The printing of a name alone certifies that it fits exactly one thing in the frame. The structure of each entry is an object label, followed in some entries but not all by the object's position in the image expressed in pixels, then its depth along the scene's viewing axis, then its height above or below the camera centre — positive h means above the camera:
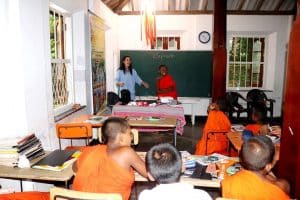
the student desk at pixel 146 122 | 4.33 -0.78
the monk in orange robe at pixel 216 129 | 4.03 -0.81
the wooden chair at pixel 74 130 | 3.66 -0.74
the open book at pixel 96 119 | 4.39 -0.75
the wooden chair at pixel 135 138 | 3.31 -0.75
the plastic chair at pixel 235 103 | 7.80 -0.91
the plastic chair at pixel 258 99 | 7.89 -0.80
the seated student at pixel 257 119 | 3.51 -0.60
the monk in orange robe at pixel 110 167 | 2.08 -0.68
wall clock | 8.38 +0.89
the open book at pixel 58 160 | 2.59 -0.82
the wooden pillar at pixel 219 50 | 7.22 +0.46
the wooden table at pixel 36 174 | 2.40 -0.85
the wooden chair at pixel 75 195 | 1.64 -0.69
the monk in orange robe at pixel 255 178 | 1.72 -0.64
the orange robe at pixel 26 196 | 2.32 -1.00
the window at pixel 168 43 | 8.52 +0.74
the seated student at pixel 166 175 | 1.45 -0.57
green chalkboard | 8.30 +0.03
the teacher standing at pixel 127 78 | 7.18 -0.21
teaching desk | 5.41 -0.75
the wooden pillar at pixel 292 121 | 2.13 -0.39
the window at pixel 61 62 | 4.65 +0.11
